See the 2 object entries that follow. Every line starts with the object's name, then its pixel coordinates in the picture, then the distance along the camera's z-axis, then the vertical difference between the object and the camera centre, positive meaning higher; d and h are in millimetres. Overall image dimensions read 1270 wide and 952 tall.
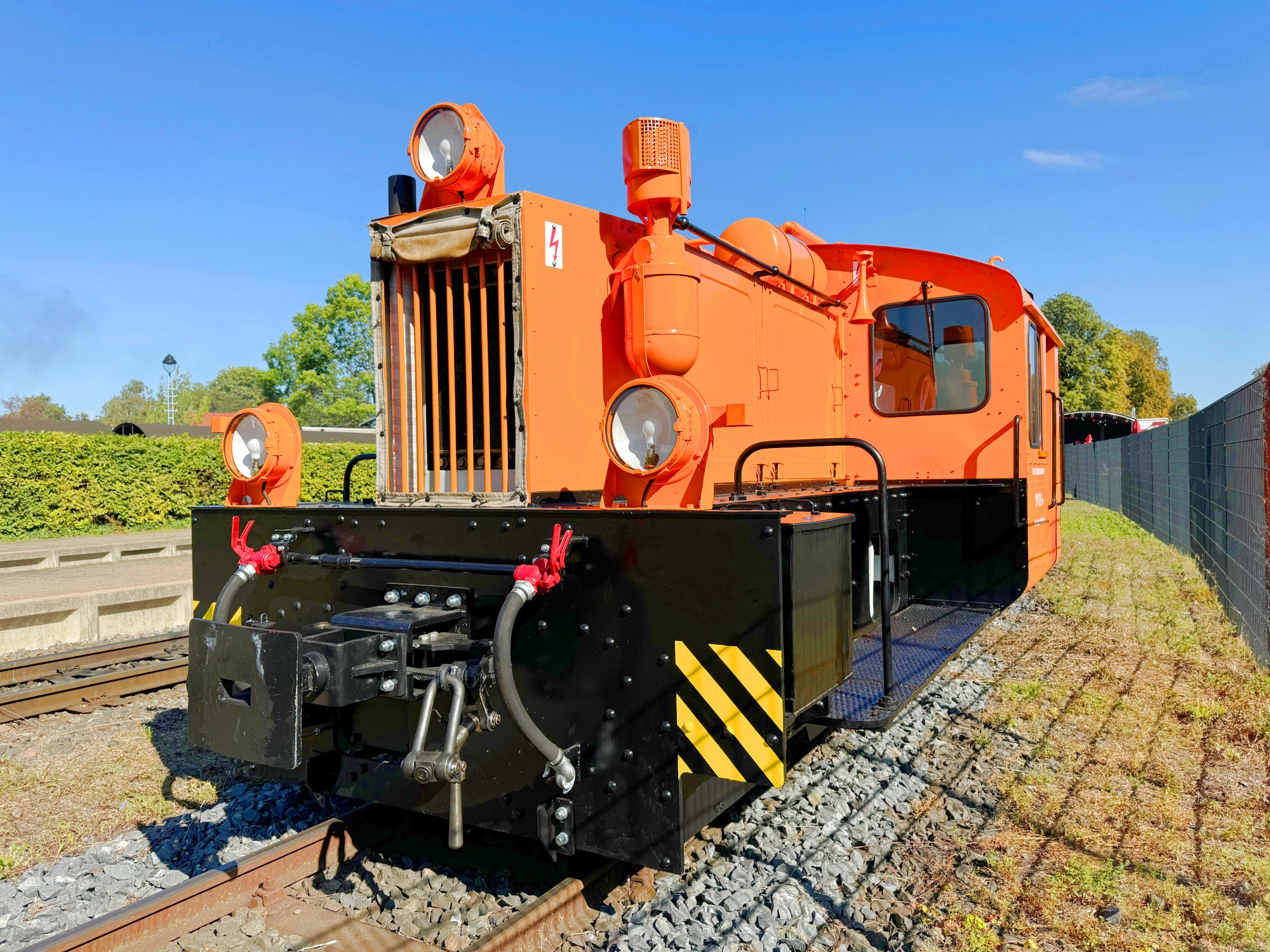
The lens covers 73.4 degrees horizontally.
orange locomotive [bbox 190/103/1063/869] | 2850 -332
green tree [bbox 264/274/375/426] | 39500 +5587
